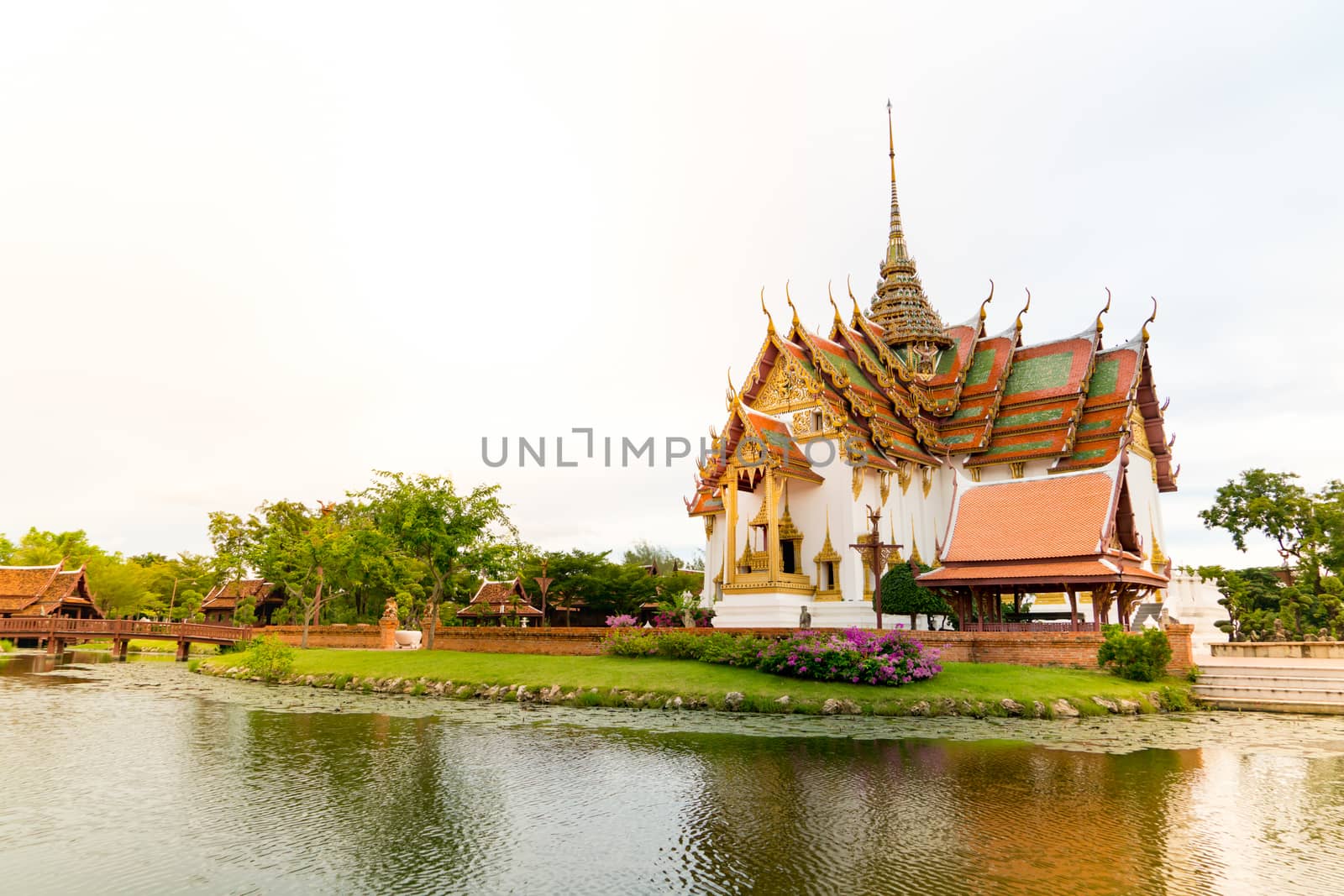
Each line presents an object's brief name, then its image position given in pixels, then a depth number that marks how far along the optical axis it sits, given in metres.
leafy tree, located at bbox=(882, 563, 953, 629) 20.84
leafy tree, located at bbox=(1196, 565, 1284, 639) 26.08
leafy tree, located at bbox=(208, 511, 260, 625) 42.41
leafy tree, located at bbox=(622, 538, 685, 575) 75.25
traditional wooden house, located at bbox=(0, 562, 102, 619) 42.41
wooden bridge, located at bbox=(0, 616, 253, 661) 35.69
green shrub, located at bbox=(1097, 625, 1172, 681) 16.58
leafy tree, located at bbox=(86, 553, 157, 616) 52.47
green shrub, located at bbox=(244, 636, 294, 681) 24.28
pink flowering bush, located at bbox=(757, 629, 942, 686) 15.91
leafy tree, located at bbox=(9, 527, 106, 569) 55.12
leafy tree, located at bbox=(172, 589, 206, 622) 54.12
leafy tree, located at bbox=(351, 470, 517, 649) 27.17
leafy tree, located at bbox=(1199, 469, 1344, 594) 34.28
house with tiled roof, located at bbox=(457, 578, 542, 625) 38.28
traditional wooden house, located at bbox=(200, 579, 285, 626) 49.31
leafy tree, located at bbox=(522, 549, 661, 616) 33.84
